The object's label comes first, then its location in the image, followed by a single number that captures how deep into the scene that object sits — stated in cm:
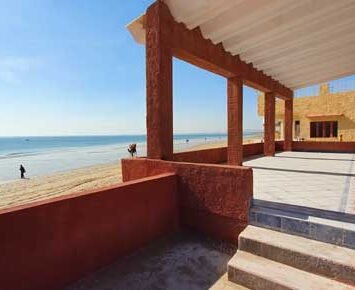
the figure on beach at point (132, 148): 2514
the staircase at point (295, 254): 249
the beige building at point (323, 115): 1936
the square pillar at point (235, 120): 754
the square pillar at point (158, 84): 466
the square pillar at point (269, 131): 1118
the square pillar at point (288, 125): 1318
